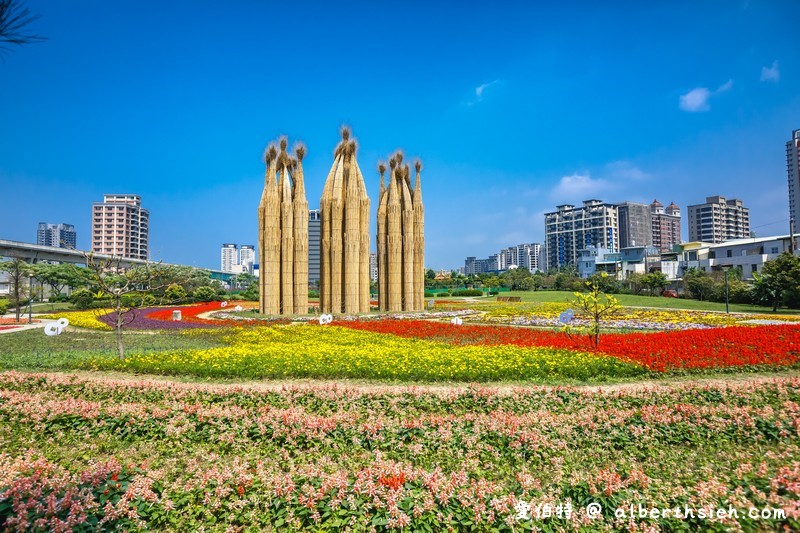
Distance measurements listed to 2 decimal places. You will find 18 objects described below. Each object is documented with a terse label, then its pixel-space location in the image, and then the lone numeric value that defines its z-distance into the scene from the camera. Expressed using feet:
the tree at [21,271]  101.64
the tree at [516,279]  268.11
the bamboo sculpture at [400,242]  103.76
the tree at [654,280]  187.11
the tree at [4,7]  13.69
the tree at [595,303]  45.55
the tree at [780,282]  101.15
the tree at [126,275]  44.72
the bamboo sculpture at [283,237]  99.81
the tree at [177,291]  143.23
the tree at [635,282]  199.31
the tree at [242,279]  353.86
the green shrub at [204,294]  162.40
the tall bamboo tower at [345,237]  99.50
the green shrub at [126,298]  120.71
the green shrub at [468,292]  219.82
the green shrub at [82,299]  130.93
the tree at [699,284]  147.87
